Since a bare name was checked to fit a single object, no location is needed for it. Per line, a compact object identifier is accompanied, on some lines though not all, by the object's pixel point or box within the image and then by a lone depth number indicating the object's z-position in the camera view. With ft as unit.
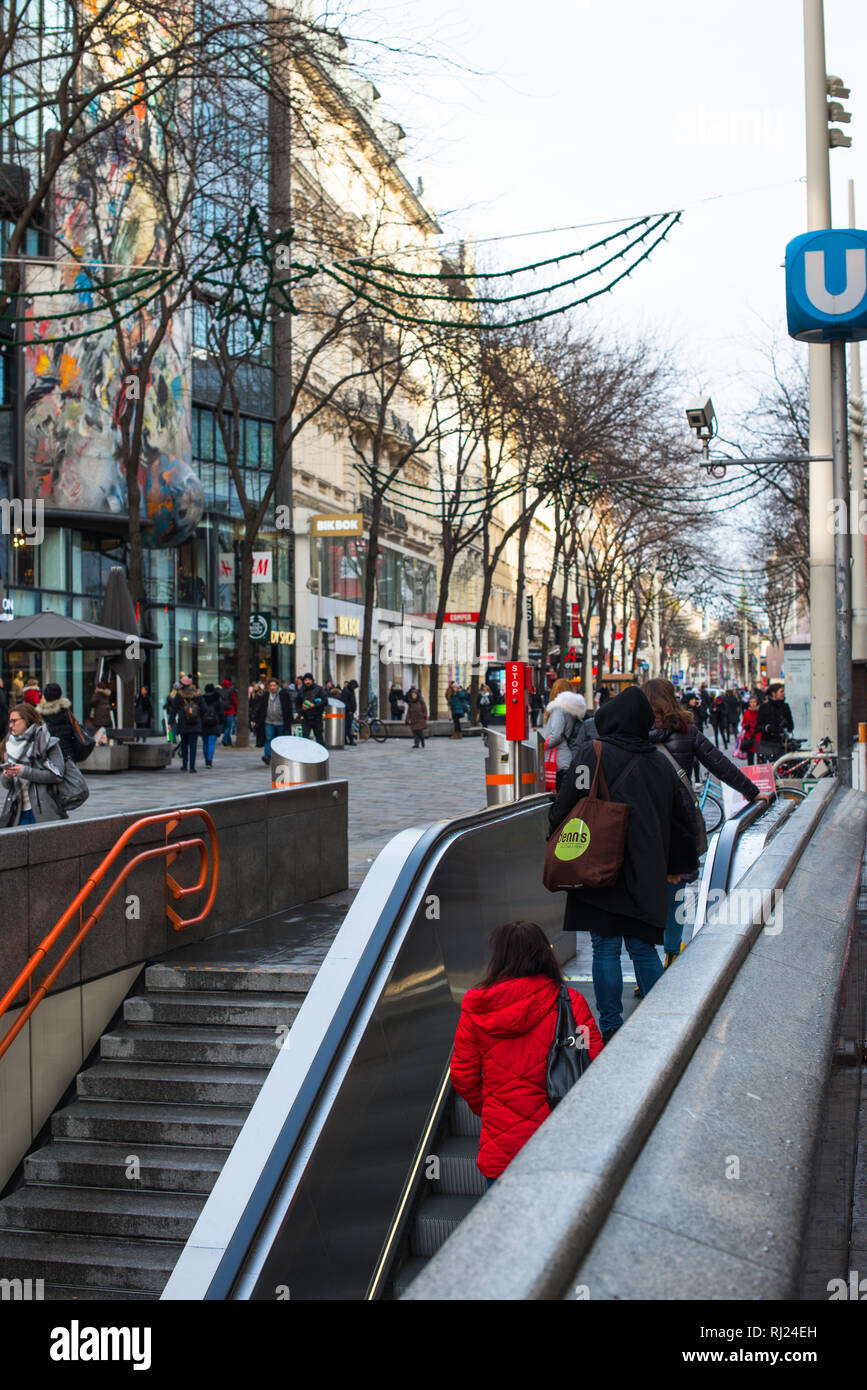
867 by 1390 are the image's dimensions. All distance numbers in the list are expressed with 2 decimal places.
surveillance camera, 52.85
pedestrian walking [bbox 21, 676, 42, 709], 48.21
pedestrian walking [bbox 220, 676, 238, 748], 115.38
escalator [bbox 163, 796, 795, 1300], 17.12
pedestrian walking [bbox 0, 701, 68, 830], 35.81
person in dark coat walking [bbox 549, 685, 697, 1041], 21.25
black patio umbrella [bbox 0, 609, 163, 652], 78.64
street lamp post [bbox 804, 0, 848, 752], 43.75
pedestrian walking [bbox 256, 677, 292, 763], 89.92
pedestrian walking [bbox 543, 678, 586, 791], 42.22
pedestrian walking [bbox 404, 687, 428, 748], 125.90
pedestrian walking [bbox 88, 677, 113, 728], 86.69
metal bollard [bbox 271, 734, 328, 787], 42.24
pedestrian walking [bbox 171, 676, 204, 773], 80.69
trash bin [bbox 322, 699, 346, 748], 117.29
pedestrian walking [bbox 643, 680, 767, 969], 27.71
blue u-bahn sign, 34.65
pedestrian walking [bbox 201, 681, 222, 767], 84.58
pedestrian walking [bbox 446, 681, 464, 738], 147.33
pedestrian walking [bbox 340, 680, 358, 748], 128.17
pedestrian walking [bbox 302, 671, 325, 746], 103.81
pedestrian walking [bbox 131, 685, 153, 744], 114.83
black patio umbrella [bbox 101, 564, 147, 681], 89.71
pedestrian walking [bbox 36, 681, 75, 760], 44.57
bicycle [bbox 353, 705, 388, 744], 135.03
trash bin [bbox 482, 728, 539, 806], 50.19
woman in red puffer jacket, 15.42
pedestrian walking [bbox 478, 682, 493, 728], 157.81
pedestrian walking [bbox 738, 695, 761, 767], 83.46
